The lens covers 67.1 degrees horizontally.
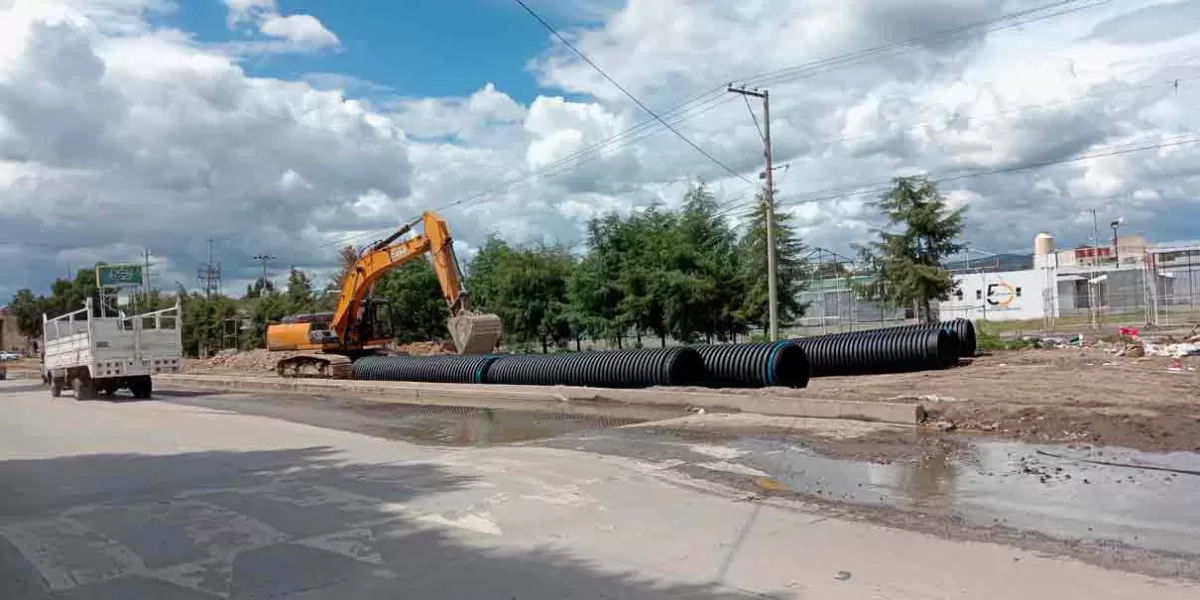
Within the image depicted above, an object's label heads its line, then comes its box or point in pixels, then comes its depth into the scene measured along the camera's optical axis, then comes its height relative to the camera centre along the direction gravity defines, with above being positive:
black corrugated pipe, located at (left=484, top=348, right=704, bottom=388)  20.81 -0.98
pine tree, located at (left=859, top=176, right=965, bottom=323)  32.28 +2.53
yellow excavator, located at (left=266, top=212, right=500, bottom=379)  27.95 +0.66
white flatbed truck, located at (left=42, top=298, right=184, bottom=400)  26.44 +0.04
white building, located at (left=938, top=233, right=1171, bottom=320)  54.84 +1.31
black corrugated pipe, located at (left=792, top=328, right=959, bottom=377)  22.55 -0.90
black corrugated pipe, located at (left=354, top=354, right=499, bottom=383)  26.33 -0.95
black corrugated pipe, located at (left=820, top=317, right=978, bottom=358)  24.67 -0.60
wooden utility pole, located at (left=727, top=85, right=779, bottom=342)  29.30 +3.17
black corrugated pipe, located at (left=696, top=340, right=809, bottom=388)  19.64 -0.97
